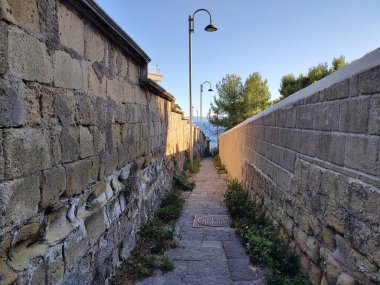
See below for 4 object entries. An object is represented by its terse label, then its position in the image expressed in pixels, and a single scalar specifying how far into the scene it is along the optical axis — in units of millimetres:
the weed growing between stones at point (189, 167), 12156
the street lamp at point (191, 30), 11125
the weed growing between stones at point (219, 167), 13052
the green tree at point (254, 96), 26734
